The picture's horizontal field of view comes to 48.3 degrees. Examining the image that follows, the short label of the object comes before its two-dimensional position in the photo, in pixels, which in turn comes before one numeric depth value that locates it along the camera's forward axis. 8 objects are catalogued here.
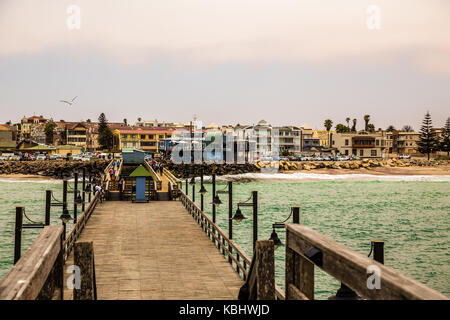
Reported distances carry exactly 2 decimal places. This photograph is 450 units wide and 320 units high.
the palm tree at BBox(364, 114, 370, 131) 195.88
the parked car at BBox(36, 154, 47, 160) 124.94
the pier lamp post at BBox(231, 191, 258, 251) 17.94
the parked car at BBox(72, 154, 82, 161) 122.51
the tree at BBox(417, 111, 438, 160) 139.75
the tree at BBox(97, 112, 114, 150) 156.62
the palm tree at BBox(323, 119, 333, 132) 193.62
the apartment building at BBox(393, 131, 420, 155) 169.70
